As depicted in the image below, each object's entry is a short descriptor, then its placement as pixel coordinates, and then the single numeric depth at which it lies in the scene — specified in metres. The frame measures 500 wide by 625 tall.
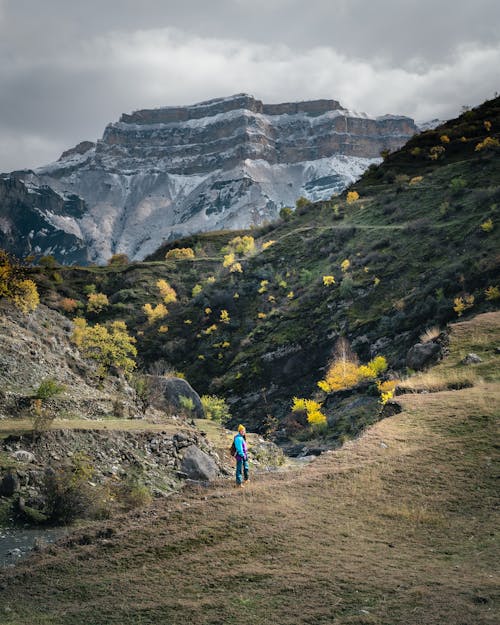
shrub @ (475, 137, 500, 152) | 76.69
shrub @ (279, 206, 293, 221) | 100.85
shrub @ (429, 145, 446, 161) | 88.31
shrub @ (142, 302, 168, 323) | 77.19
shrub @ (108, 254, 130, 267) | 122.88
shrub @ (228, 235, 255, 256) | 90.25
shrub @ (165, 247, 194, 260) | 100.39
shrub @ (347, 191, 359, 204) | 88.50
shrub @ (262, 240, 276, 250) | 84.19
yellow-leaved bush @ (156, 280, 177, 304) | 81.62
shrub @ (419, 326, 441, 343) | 37.67
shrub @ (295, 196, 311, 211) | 101.89
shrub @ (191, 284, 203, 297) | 82.38
